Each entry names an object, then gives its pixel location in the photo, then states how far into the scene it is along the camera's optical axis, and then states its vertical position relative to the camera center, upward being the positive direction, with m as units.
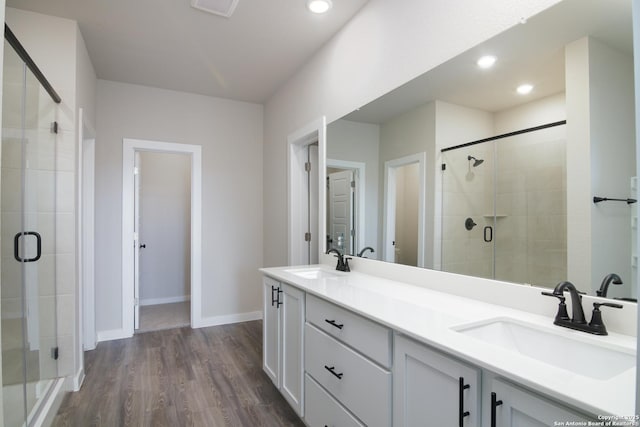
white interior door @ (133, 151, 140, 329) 3.64 -0.36
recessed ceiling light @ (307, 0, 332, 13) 2.27 +1.45
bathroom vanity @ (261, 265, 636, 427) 0.77 -0.45
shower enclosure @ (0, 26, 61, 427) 1.82 -0.14
